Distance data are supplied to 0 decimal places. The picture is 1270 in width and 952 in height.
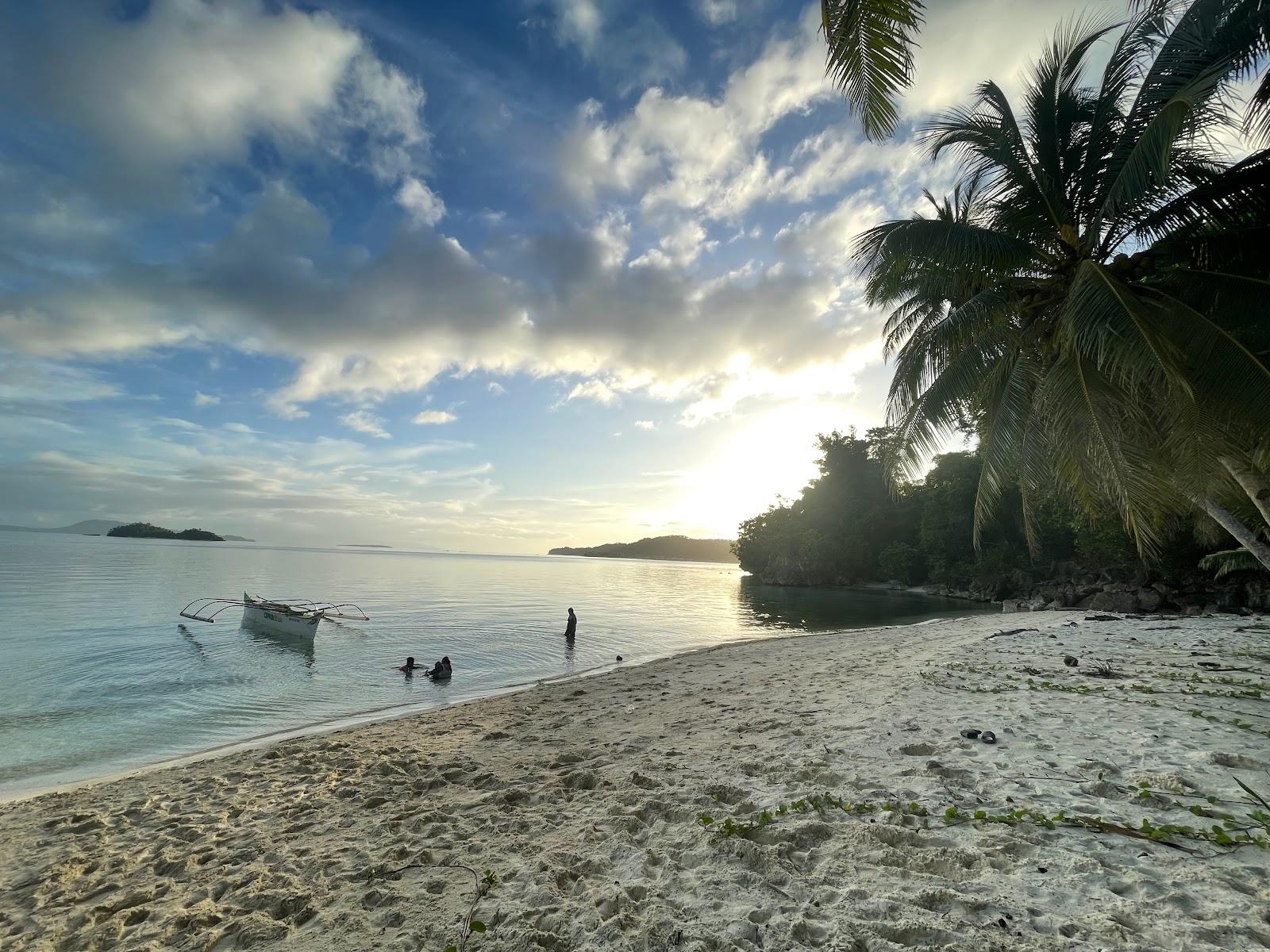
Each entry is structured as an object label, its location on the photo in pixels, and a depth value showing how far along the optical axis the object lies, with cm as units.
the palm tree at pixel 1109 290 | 711
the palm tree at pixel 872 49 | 459
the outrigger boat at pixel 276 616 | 2136
